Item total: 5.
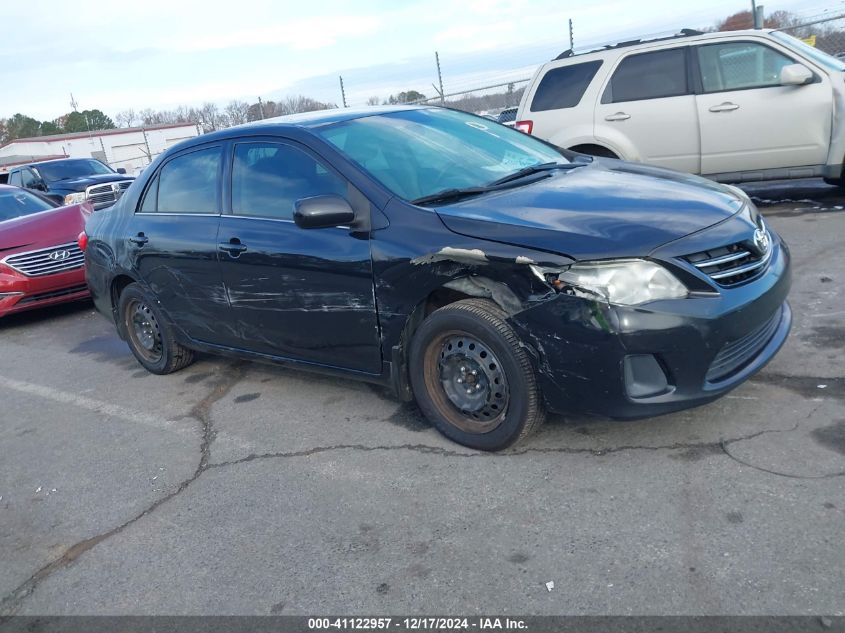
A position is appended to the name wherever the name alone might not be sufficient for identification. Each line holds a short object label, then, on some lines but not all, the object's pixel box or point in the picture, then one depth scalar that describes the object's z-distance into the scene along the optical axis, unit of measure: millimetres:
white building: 46719
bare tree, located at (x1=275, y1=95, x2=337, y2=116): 18188
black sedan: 3260
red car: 8047
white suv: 7742
